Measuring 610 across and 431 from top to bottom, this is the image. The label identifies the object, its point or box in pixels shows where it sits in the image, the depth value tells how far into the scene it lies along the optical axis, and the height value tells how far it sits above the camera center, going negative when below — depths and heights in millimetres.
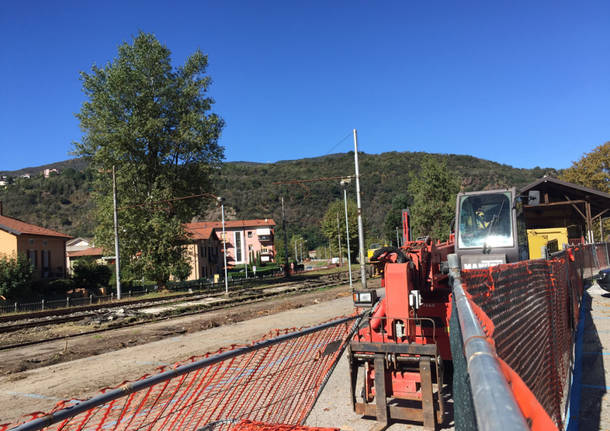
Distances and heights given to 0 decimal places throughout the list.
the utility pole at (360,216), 23547 +1591
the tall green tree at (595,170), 45188 +6515
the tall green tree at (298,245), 101288 +829
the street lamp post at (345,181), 26125 +3893
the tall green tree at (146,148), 30788 +7768
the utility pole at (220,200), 27578 +3277
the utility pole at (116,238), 28748 +1315
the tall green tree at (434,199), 49094 +4785
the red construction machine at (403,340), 5539 -1277
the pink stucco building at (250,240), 101250 +2603
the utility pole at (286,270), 46694 -2138
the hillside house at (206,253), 67062 +79
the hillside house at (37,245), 34219 +1450
